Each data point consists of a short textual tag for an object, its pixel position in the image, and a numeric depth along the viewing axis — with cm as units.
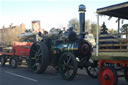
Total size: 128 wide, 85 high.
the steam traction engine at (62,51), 874
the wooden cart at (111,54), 628
